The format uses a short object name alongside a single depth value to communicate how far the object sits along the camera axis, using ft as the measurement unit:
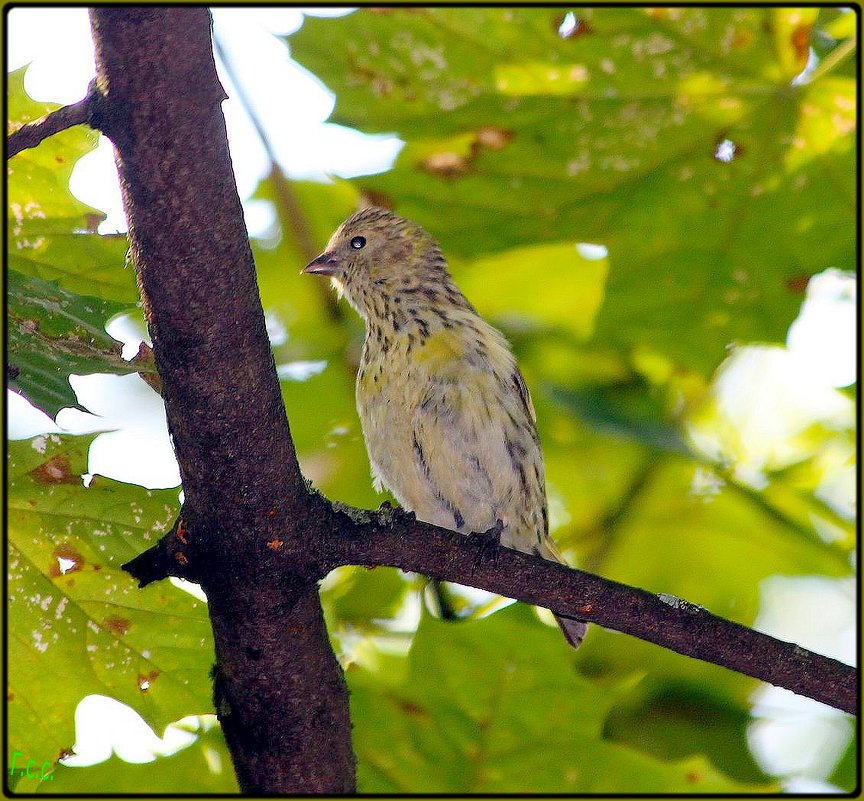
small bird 28.35
